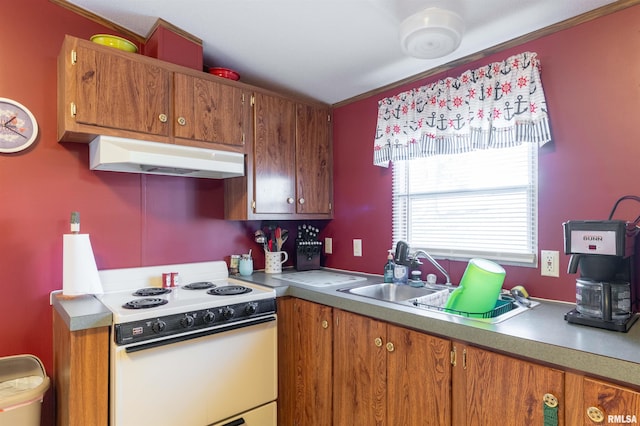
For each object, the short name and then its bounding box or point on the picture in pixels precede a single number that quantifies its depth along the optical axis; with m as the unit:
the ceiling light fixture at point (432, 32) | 1.48
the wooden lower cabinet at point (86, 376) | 1.45
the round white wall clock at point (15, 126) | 1.76
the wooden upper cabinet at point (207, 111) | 1.99
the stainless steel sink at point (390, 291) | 2.05
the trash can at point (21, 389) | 1.52
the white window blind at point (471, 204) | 1.81
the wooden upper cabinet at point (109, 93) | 1.67
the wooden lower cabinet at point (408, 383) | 1.09
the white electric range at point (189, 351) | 1.53
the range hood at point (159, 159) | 1.73
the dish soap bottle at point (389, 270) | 2.24
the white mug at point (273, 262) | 2.60
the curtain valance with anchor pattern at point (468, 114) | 1.70
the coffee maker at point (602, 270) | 1.23
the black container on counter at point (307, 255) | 2.73
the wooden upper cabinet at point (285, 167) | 2.32
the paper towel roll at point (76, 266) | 1.73
